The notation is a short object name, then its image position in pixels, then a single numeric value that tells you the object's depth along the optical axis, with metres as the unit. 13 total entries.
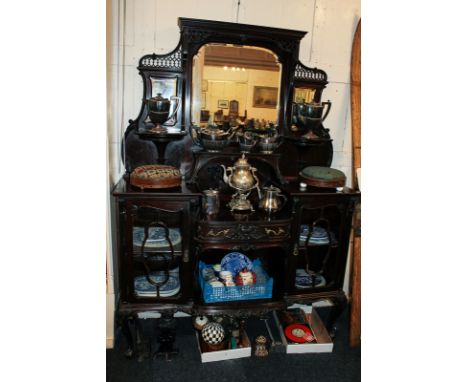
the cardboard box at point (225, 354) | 1.87
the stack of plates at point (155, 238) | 1.72
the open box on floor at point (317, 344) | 1.99
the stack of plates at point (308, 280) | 1.98
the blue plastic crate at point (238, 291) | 1.81
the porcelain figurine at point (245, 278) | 1.85
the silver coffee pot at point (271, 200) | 1.79
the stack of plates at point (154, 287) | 1.78
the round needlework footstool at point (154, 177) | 1.62
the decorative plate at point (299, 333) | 2.03
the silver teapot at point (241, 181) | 1.78
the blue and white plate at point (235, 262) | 2.00
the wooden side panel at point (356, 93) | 2.07
